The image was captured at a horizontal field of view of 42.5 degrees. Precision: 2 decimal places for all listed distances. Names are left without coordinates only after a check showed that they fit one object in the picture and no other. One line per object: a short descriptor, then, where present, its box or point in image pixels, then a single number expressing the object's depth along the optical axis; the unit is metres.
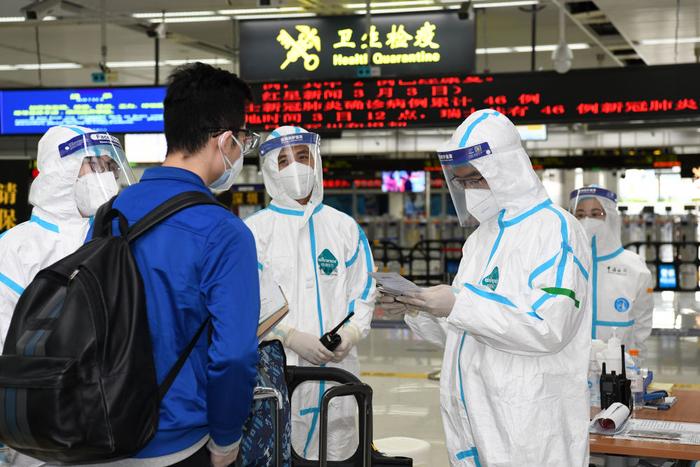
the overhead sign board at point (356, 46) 7.76
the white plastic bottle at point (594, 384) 3.64
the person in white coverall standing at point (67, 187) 3.08
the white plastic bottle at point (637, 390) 3.63
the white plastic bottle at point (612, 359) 3.73
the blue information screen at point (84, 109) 8.44
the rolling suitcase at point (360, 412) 2.48
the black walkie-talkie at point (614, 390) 3.46
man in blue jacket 1.87
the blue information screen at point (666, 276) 16.03
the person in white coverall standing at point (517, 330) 2.50
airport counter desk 2.88
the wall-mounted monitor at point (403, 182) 24.77
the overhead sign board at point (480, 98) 7.32
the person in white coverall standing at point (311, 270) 3.57
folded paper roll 3.13
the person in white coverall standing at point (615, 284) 4.89
